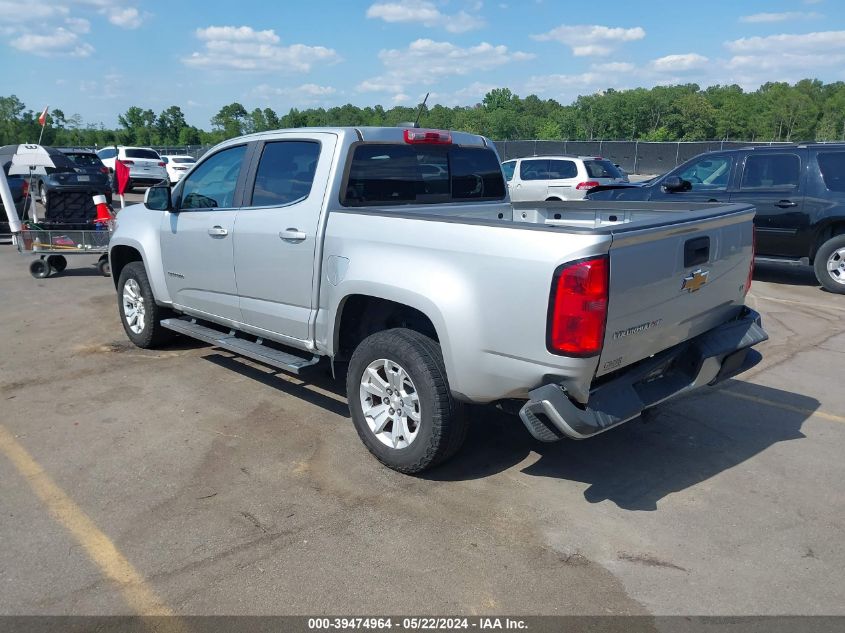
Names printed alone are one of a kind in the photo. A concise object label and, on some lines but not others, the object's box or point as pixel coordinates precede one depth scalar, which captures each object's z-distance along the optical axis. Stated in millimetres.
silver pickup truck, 3332
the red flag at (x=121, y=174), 9977
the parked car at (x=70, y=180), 10625
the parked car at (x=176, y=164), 26172
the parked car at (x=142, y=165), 24109
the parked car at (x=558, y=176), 16234
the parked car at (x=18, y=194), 11938
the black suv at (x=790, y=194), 9125
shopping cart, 9883
